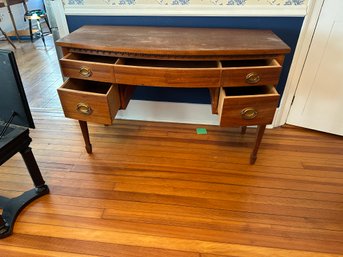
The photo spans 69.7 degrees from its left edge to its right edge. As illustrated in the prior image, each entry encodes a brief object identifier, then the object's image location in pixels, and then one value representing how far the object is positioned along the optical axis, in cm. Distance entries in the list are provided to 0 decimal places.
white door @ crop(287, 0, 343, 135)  146
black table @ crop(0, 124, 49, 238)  110
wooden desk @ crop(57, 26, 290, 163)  122
